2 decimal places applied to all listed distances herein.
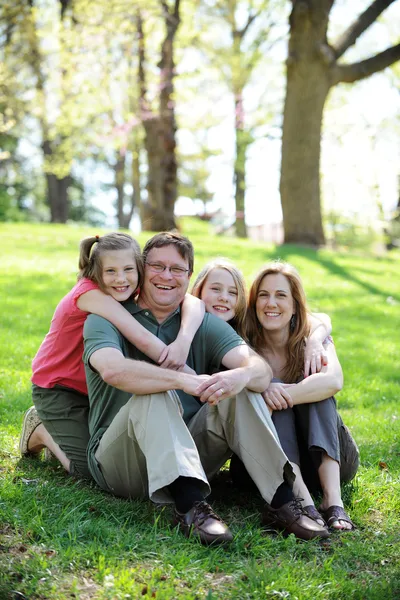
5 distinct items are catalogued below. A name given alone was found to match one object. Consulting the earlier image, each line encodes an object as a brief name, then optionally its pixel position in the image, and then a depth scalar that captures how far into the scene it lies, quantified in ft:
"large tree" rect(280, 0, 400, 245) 46.68
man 11.48
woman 13.15
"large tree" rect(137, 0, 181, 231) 55.42
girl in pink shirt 12.95
